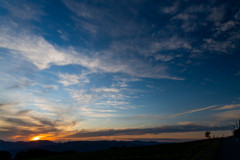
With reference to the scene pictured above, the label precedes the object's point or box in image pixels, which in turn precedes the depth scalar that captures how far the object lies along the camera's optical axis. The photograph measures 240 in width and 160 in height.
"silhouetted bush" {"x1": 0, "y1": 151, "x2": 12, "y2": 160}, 70.24
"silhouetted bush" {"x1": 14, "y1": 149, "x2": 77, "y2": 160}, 86.58
